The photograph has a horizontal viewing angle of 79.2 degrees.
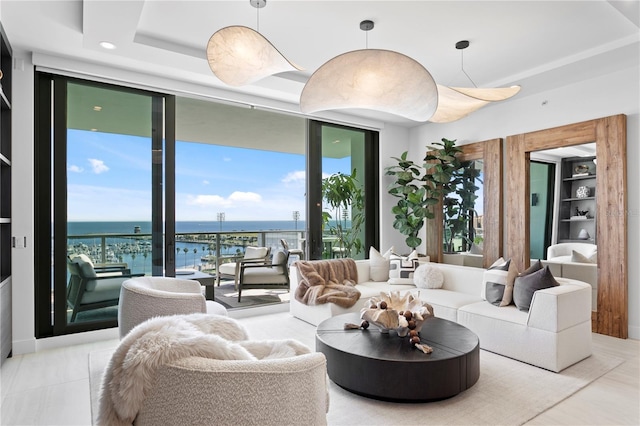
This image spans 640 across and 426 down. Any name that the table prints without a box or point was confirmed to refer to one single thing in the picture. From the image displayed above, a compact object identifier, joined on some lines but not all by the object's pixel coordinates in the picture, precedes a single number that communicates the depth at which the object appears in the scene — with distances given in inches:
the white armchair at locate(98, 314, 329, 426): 47.6
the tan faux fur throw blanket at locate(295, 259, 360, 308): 166.2
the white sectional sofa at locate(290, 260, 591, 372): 119.6
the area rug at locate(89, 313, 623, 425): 91.7
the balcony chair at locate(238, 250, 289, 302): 210.7
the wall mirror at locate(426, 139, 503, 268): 198.4
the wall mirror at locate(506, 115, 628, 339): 154.9
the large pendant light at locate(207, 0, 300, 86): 100.3
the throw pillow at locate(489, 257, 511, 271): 146.7
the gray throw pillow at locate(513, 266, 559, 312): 129.2
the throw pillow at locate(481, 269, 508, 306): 142.2
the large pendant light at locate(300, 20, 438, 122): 100.7
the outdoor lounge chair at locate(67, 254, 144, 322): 151.6
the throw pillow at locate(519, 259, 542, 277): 138.6
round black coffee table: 97.0
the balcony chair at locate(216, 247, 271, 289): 230.7
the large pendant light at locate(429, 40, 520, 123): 124.5
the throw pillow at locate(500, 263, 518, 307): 140.8
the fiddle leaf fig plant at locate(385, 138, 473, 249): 215.9
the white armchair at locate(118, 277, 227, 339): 109.0
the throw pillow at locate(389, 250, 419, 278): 190.1
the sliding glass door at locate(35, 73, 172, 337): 146.8
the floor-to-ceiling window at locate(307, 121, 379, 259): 216.4
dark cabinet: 133.0
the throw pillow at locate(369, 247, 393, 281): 199.5
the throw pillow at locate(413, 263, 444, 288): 177.9
